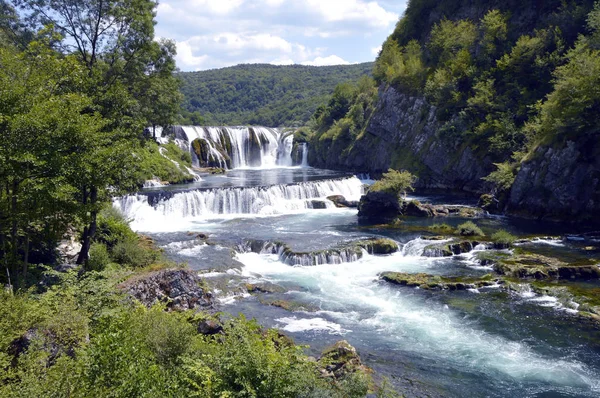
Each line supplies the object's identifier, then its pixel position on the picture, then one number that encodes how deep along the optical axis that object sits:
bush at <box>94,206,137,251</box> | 16.86
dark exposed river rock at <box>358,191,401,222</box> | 31.45
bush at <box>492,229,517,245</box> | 23.16
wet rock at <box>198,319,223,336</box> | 11.86
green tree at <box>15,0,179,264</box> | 13.41
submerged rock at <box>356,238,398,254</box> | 23.61
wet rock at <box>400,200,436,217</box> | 31.50
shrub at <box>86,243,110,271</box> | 14.59
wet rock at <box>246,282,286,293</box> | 18.08
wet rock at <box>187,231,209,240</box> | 25.96
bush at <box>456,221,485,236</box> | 25.45
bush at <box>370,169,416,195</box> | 30.84
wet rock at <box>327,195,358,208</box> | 37.53
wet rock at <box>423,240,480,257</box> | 22.70
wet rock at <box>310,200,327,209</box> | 37.41
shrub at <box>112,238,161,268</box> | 16.23
